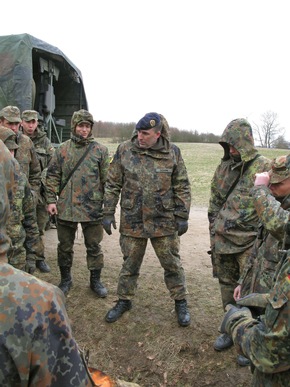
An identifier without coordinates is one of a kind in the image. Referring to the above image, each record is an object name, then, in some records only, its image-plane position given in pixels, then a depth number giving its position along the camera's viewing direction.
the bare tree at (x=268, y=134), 56.19
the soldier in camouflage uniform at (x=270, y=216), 2.37
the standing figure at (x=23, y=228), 3.34
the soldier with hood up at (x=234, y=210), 3.46
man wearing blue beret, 3.87
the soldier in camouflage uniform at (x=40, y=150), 5.54
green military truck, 6.32
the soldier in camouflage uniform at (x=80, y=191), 4.44
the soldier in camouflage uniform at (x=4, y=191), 1.22
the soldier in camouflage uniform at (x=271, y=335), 1.48
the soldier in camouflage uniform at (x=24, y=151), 4.83
